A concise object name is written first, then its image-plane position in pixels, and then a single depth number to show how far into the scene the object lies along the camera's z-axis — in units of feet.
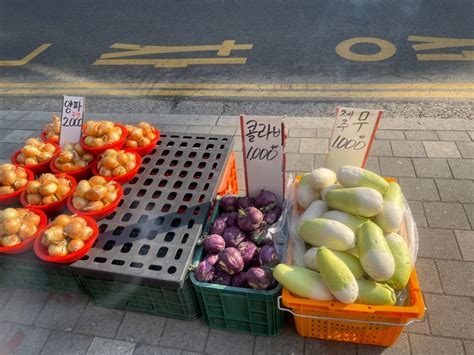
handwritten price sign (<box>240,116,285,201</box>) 7.54
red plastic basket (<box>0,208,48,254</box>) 7.23
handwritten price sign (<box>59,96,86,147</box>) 9.50
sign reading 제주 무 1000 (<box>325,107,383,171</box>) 7.61
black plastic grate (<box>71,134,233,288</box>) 6.95
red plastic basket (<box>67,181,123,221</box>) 7.78
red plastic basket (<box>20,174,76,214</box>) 8.12
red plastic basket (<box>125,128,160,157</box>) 9.66
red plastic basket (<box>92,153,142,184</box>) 8.70
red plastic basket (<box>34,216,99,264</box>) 6.92
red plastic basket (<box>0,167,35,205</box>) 8.50
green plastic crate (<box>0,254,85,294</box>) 7.51
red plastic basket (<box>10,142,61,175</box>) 9.36
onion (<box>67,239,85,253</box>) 6.98
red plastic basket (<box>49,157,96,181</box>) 9.09
